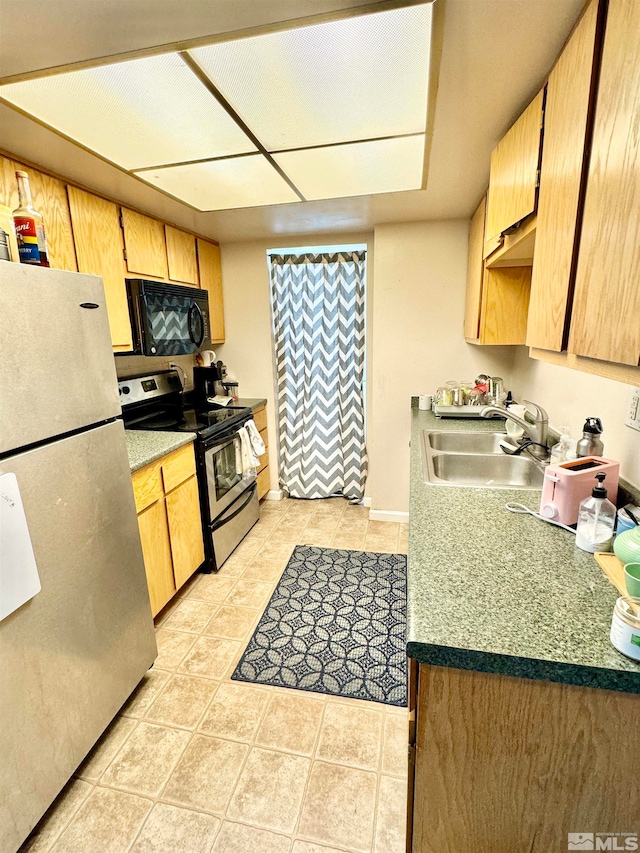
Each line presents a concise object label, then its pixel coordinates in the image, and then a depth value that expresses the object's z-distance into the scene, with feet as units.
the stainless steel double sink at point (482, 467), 5.46
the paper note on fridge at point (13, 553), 3.38
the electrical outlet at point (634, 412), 3.63
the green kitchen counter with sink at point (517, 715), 2.25
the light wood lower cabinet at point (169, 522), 6.24
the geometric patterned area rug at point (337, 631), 5.65
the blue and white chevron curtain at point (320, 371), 10.19
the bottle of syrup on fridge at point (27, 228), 3.91
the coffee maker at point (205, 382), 10.12
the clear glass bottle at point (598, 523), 3.23
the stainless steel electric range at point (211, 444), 7.89
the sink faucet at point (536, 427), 5.35
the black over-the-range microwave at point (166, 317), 7.10
